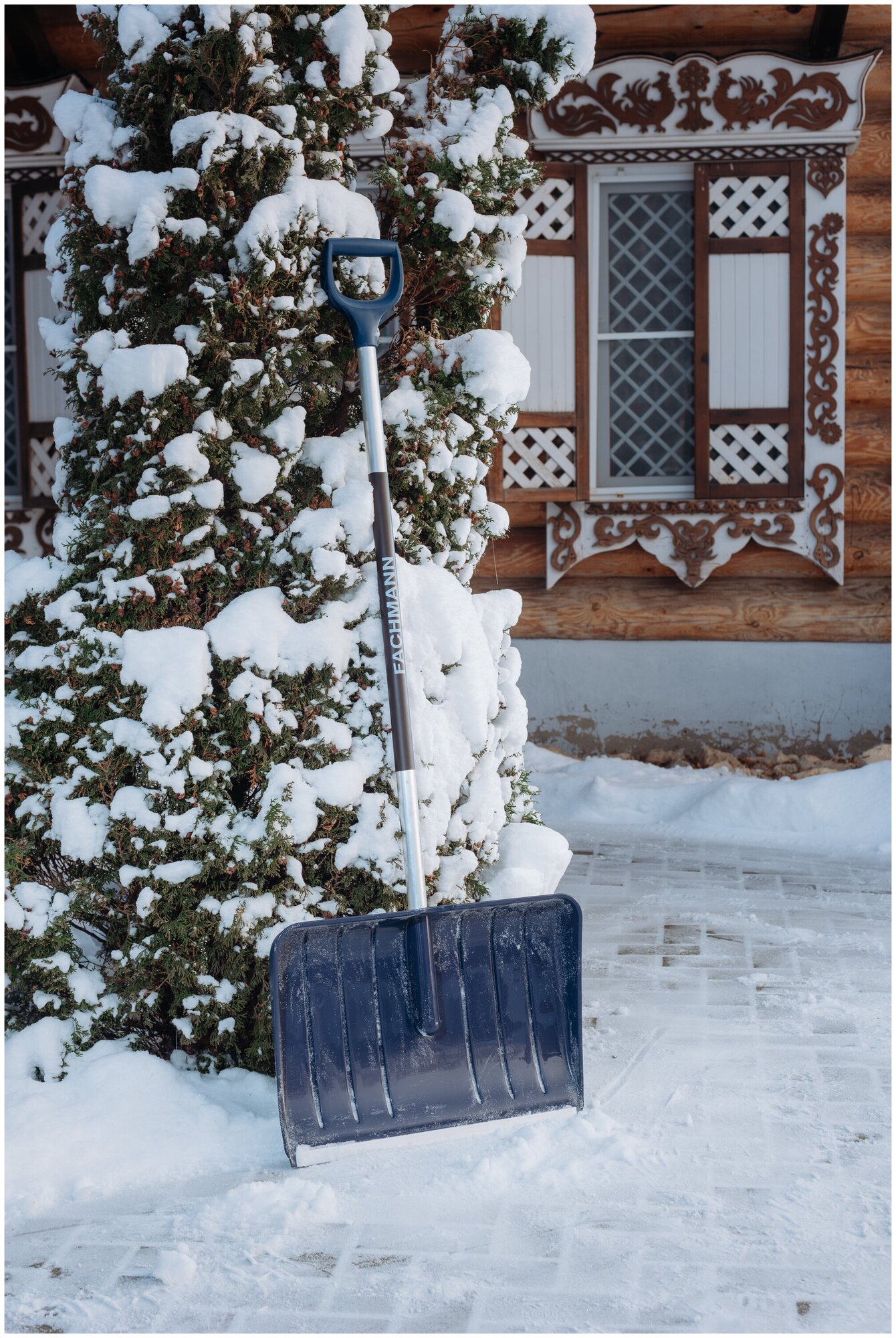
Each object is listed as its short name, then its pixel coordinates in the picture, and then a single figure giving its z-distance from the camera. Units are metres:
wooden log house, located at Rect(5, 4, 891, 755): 6.00
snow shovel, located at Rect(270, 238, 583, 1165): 2.44
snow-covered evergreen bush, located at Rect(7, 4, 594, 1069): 2.62
